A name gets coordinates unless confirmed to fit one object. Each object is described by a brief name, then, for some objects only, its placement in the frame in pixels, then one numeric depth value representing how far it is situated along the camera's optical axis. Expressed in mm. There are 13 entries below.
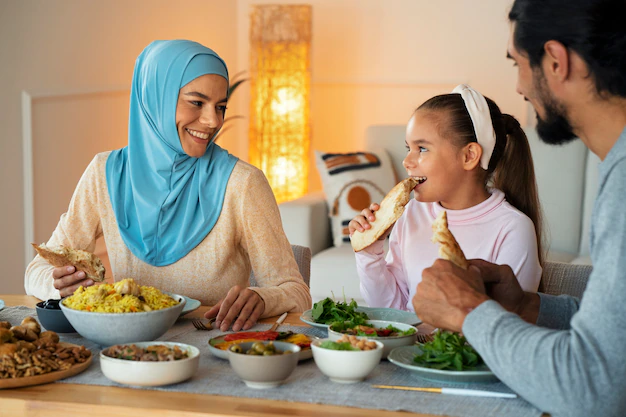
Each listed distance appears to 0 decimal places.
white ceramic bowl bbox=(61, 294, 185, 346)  1425
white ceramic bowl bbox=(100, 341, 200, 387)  1245
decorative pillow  4285
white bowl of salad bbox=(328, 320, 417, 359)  1446
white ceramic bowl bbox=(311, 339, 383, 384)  1253
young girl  2049
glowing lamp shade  5215
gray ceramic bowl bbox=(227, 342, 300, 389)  1223
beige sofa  4062
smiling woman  2094
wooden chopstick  1236
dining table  1162
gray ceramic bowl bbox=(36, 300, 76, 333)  1597
